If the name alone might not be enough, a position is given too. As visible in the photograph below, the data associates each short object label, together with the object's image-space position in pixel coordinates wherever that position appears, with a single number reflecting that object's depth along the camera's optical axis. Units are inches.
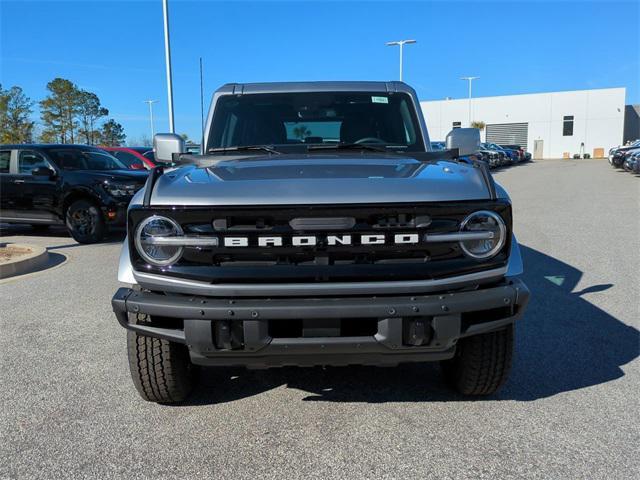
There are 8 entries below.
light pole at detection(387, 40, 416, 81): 1477.6
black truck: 363.6
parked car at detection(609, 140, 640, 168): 1116.5
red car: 550.0
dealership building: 2330.2
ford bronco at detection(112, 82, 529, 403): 100.0
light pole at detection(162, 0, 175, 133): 655.1
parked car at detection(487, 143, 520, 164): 1499.8
